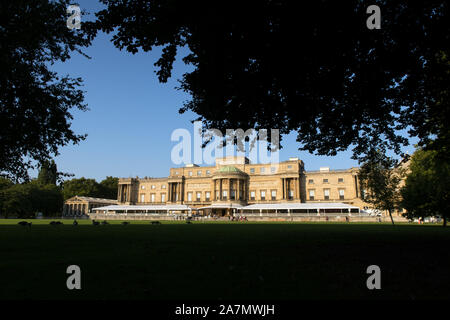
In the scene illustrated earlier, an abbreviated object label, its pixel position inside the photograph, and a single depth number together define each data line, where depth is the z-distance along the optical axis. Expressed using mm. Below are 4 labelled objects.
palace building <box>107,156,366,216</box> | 79375
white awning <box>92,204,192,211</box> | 78638
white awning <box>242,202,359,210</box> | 62478
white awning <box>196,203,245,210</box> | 75144
